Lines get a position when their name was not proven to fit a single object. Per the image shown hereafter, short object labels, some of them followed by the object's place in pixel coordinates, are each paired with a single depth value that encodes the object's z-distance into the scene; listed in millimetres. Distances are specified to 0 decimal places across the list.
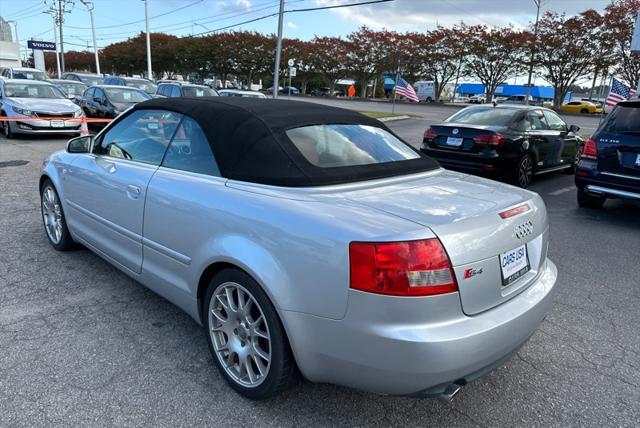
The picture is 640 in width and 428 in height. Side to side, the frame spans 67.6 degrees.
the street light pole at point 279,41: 21620
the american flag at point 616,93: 13875
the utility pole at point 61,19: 54188
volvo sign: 53094
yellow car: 39103
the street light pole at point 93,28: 43844
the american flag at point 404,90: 19594
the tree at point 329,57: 49938
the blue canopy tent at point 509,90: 61431
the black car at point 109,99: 13891
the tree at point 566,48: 32031
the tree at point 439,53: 41688
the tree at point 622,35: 29734
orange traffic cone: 11914
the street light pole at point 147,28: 32131
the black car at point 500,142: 7645
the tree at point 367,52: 46531
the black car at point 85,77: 27675
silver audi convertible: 1996
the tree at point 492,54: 37344
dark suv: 5969
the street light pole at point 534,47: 33250
